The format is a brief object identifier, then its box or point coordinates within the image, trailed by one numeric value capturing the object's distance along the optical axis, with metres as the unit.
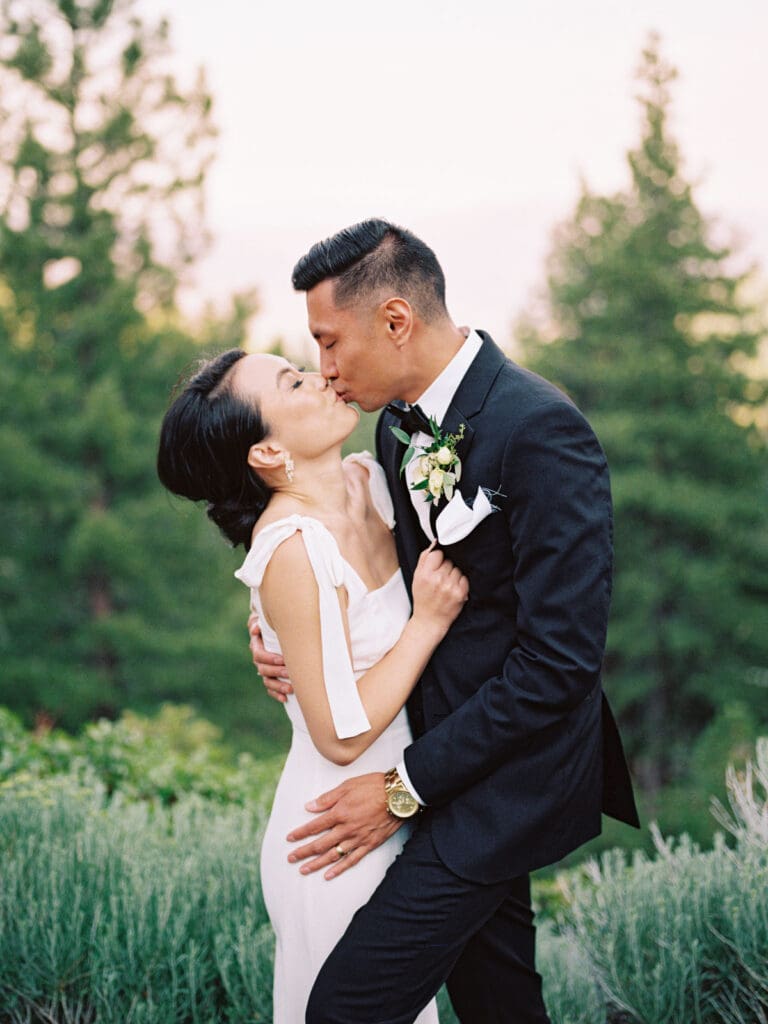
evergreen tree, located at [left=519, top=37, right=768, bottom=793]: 19.53
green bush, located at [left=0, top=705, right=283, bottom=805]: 4.84
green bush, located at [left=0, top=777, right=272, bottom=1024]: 3.27
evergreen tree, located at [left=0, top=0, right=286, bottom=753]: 15.59
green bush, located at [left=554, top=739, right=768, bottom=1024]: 3.13
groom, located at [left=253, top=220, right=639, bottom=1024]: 2.42
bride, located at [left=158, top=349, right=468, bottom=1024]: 2.51
